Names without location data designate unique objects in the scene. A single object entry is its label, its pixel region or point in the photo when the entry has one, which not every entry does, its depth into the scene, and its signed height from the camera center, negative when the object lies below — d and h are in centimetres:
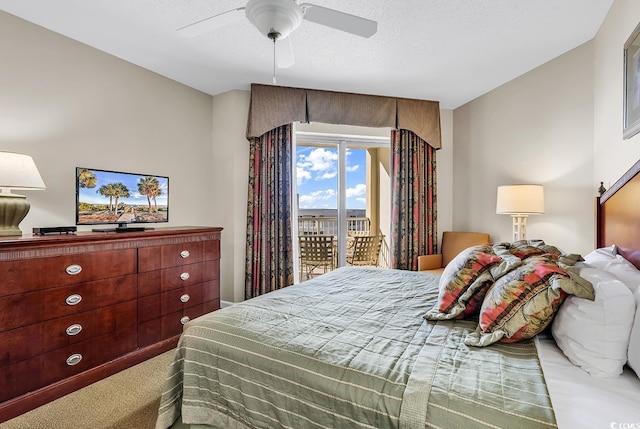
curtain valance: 362 +125
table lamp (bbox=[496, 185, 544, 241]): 293 +13
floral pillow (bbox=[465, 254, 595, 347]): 116 -34
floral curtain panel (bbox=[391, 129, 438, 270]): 414 +18
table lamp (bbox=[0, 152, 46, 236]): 193 +18
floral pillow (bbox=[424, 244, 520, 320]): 147 -34
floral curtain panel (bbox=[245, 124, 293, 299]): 373 -3
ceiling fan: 158 +104
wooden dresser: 186 -66
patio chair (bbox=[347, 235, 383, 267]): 421 -49
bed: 89 -52
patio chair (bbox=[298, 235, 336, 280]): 409 -49
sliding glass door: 422 +35
